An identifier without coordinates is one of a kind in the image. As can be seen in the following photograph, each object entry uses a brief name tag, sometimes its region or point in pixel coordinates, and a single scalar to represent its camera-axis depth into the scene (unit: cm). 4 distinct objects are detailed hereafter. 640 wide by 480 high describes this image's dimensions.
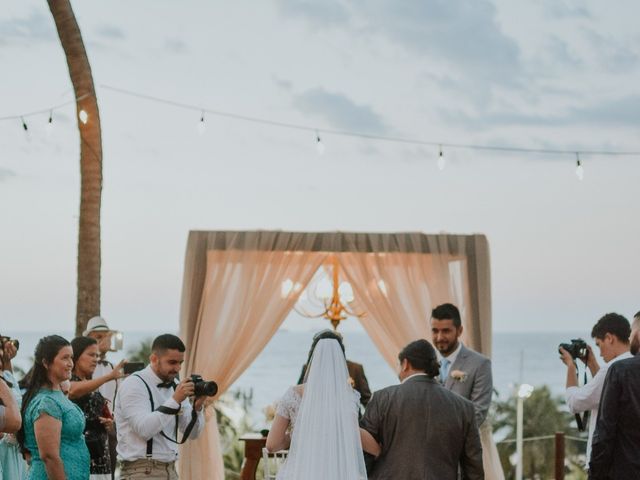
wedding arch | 813
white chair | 607
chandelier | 852
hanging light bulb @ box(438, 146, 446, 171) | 882
